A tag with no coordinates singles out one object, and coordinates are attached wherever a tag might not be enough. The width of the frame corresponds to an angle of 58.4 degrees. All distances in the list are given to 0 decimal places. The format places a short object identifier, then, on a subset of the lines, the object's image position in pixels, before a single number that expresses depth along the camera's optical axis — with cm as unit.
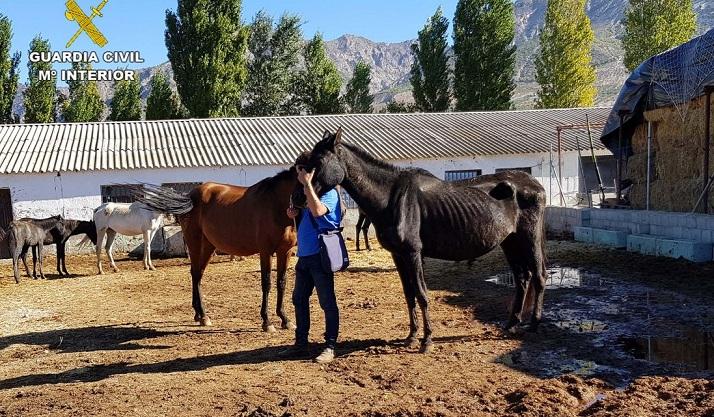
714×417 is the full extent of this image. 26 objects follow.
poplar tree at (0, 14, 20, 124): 3085
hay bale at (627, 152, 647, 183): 1420
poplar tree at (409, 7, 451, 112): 4184
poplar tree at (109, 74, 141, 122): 3809
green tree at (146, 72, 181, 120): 3503
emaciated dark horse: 593
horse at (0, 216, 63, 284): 1371
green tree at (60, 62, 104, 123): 3719
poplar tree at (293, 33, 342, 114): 4034
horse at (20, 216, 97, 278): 1430
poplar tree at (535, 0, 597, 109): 4156
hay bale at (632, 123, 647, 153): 1437
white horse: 1503
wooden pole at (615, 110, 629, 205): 1472
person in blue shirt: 584
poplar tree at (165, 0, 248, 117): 3269
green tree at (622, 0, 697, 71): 3722
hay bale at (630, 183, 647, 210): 1407
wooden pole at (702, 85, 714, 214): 1096
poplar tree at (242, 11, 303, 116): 4131
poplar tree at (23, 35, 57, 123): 3372
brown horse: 727
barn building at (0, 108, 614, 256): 1844
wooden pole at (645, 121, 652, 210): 1269
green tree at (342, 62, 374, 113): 4453
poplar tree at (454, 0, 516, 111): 3828
